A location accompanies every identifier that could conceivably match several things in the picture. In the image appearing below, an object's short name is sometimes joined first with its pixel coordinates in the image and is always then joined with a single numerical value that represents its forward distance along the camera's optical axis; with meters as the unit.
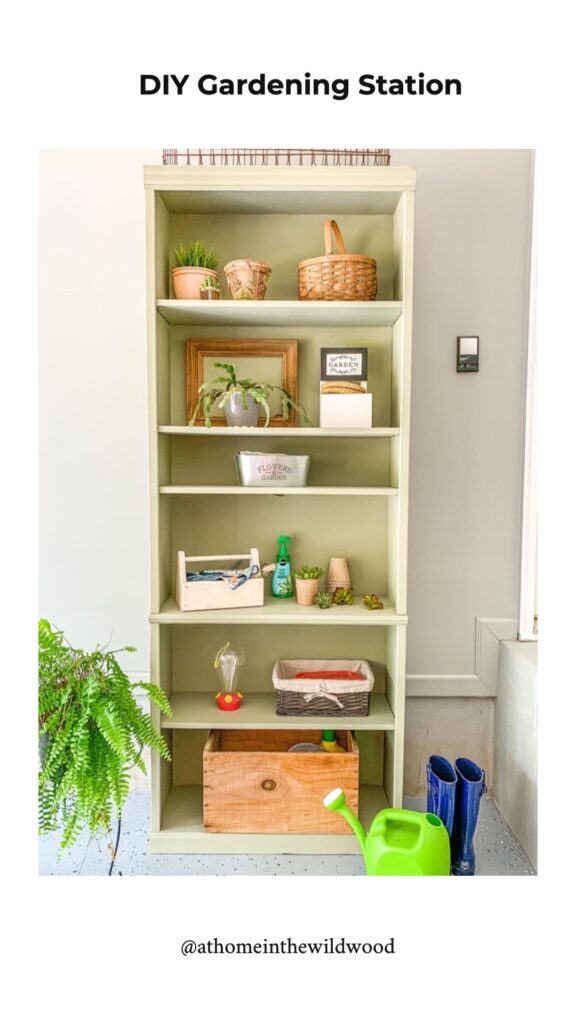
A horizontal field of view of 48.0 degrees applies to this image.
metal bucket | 1.85
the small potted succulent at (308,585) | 1.94
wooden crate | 1.83
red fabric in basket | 2.00
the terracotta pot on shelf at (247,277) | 1.81
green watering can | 1.53
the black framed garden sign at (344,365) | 1.88
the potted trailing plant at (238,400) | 1.84
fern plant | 1.50
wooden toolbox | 1.86
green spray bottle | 2.01
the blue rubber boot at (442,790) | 1.70
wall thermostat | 2.02
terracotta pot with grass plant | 1.84
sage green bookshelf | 1.79
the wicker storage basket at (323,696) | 1.87
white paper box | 1.85
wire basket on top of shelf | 2.00
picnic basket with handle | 1.80
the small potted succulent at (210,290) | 1.82
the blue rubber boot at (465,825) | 1.70
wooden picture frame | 2.00
